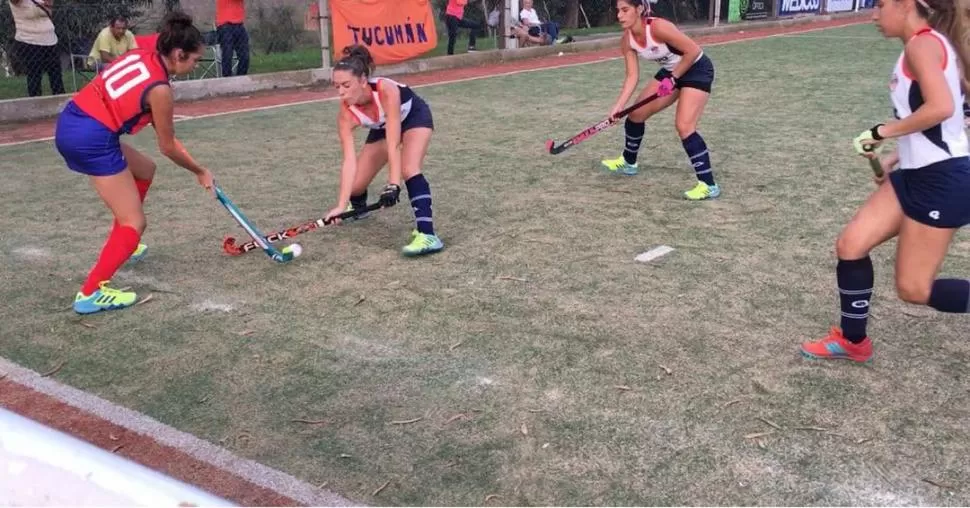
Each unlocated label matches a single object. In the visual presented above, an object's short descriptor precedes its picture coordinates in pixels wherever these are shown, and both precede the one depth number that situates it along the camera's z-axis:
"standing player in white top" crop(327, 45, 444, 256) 5.01
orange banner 13.28
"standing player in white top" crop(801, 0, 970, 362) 3.18
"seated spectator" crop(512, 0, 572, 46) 17.67
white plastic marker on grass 5.11
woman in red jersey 4.38
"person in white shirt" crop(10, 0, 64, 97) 11.09
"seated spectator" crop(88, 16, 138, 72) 11.48
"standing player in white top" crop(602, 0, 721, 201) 6.23
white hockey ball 5.22
